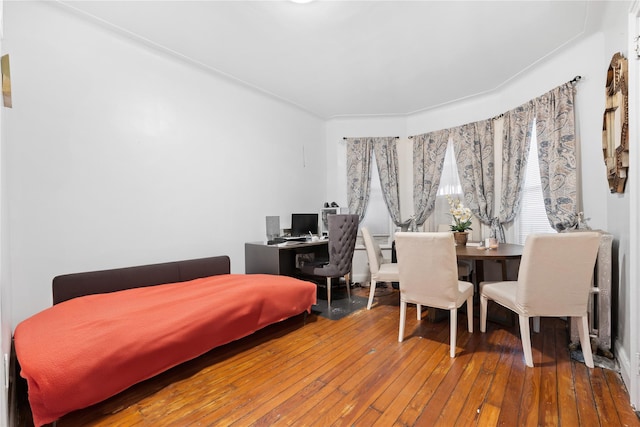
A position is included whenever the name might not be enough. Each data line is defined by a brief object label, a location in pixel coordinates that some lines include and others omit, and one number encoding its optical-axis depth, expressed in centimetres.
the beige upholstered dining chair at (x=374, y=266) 325
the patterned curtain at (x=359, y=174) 484
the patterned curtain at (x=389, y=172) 473
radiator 207
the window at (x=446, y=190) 435
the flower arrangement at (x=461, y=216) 323
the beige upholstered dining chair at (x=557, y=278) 194
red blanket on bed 140
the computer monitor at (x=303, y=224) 428
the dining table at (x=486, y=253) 253
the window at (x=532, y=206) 338
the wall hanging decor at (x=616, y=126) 181
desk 337
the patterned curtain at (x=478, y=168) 391
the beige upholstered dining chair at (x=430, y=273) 222
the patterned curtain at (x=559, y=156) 290
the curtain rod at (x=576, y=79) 289
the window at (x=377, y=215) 486
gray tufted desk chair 348
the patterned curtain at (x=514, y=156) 347
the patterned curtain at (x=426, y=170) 445
